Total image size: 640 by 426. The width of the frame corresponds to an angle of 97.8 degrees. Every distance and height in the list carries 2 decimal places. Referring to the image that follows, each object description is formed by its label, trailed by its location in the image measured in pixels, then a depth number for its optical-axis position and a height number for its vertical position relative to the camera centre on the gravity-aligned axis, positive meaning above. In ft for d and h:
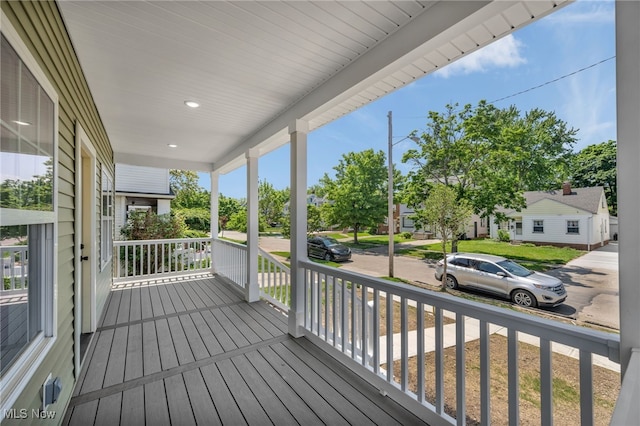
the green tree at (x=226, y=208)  37.65 +0.94
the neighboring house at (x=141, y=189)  31.63 +3.03
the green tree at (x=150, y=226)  22.08 -0.97
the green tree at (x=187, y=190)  56.08 +5.00
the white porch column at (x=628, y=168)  3.49 +0.58
